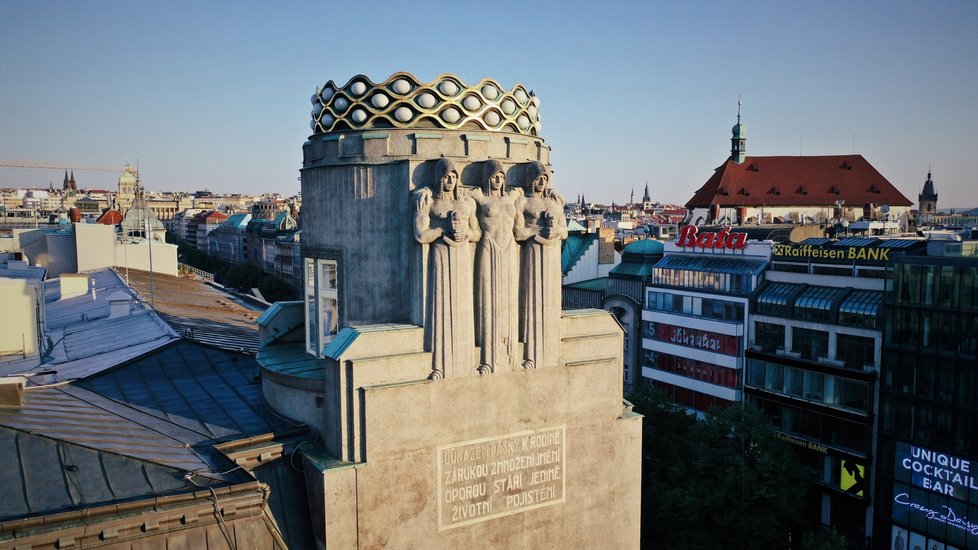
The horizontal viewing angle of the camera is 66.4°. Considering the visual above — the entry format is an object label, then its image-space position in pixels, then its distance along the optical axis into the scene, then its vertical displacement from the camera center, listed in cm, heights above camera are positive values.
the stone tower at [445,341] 1591 -294
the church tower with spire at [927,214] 16210 -24
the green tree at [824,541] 4462 -1985
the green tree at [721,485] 4744 -1790
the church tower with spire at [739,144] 17138 +1580
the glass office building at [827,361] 5427 -1144
